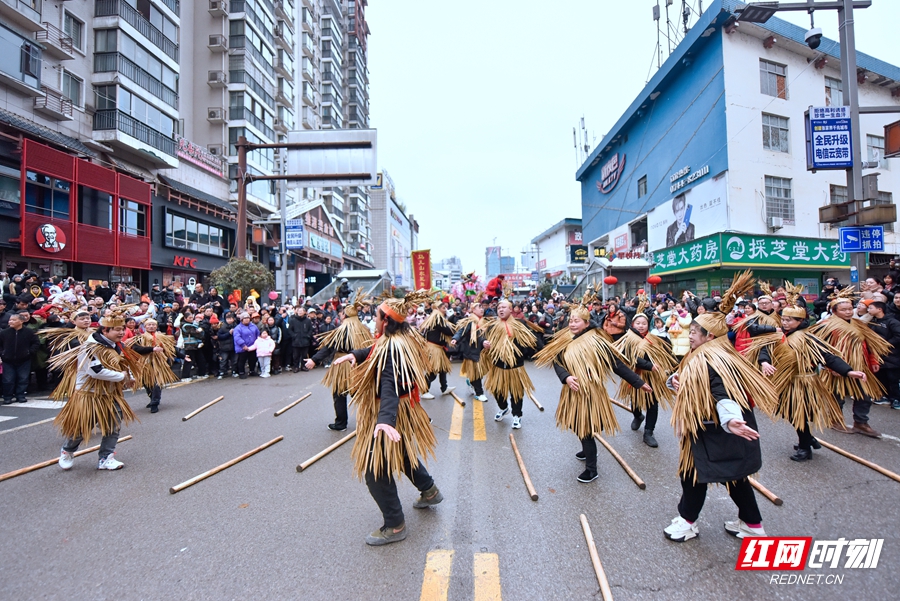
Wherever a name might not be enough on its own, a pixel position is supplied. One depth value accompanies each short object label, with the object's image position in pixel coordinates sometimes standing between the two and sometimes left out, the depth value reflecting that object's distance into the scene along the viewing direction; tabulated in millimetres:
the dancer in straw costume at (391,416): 3312
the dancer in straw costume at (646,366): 5539
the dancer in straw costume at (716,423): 3068
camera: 9633
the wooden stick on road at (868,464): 4236
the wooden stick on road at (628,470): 4164
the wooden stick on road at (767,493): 3754
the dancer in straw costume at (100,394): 4812
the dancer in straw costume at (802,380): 4727
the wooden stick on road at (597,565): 2629
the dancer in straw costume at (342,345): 6137
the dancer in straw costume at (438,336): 7992
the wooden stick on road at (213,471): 4243
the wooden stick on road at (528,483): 3947
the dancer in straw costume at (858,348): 5484
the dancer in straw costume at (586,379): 4430
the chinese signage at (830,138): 9633
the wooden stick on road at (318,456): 4730
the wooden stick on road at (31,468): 4551
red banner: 20000
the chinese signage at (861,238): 9312
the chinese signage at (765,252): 18906
